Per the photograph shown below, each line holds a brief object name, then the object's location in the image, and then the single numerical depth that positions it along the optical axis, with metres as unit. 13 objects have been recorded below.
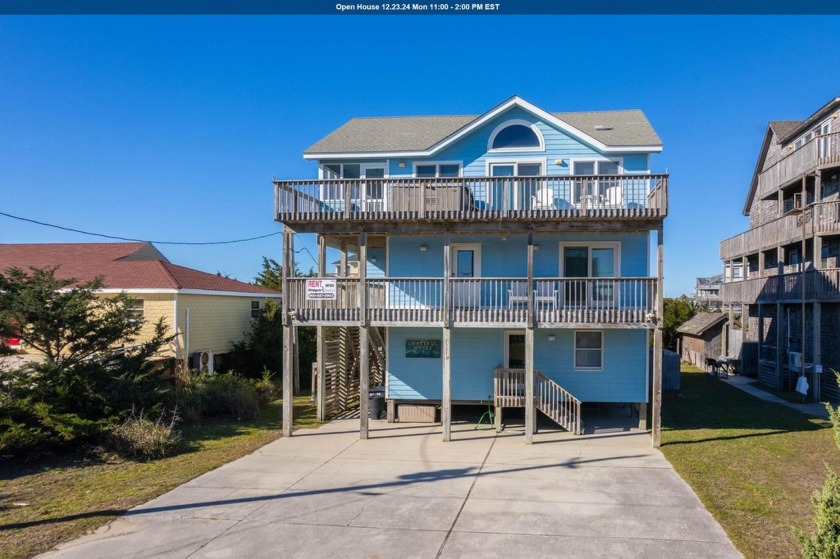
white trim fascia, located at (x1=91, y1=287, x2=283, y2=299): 19.20
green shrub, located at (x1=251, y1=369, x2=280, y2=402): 18.62
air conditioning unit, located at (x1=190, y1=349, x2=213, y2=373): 20.30
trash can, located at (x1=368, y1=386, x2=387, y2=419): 16.56
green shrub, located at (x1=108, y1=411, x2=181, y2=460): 11.92
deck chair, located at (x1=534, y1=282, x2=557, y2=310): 14.45
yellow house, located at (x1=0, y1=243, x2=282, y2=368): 19.42
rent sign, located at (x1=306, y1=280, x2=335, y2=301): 14.41
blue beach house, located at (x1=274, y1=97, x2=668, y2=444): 13.67
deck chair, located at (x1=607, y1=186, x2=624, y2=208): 13.89
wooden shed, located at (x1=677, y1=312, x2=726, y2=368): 29.61
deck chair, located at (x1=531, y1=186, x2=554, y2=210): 14.34
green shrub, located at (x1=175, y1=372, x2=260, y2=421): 15.76
